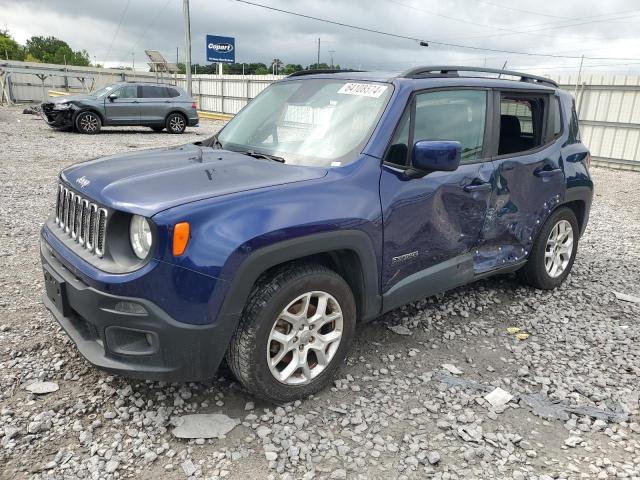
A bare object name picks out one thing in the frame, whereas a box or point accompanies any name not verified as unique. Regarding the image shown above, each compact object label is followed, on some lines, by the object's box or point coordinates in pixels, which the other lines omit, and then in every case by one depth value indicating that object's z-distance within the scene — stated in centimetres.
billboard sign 3294
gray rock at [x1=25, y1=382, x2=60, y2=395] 286
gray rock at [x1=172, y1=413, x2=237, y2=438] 258
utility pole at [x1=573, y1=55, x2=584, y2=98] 1401
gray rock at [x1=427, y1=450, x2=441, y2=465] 248
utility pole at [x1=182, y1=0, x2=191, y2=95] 2475
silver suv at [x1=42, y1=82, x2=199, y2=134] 1552
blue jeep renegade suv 234
